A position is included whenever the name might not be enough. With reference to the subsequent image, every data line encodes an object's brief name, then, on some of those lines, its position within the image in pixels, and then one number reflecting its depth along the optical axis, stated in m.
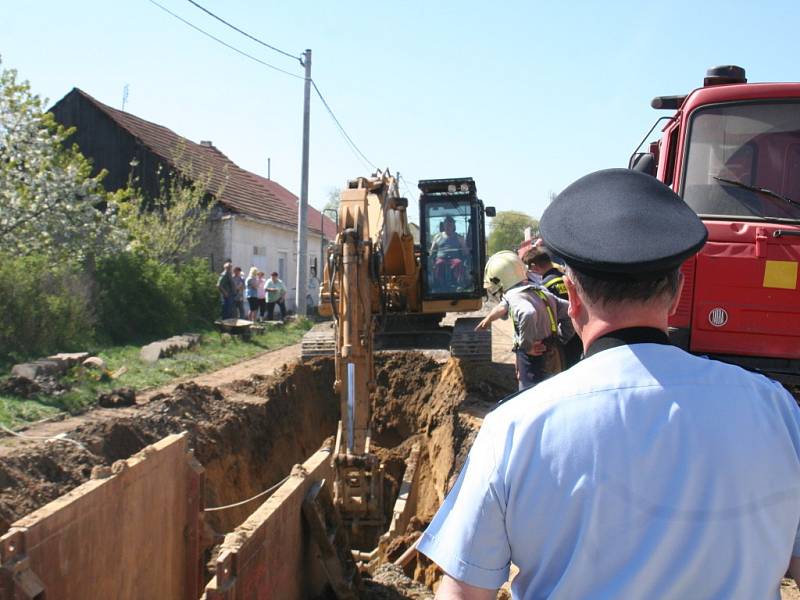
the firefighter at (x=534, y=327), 7.04
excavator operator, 12.34
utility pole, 22.64
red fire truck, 5.67
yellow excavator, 7.58
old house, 26.86
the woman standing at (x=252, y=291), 22.23
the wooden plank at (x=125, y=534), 3.61
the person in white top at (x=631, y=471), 1.59
